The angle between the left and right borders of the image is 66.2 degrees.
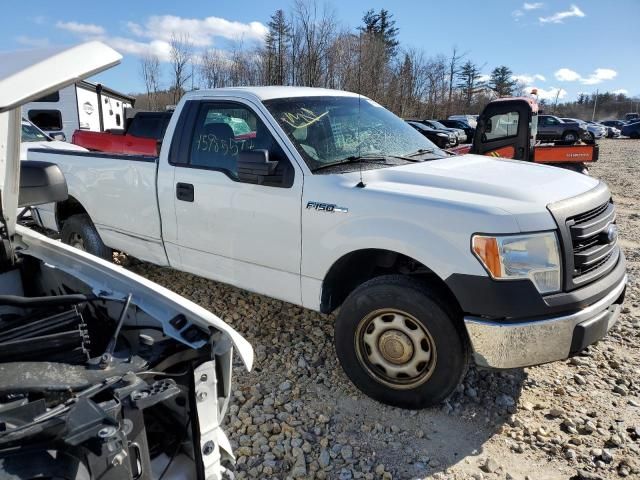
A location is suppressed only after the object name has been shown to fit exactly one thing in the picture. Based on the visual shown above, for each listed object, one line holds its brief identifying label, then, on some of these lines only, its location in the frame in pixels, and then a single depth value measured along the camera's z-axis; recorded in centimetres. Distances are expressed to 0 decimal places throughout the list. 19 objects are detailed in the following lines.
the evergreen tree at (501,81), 6277
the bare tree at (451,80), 5598
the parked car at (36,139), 721
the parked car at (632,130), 3522
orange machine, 955
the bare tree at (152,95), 4581
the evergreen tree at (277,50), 3005
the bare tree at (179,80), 3900
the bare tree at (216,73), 3512
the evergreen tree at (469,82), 6209
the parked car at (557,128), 2847
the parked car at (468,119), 3356
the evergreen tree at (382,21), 3080
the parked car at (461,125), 2997
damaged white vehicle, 128
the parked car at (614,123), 4588
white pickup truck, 255
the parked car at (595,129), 3070
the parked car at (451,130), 2702
